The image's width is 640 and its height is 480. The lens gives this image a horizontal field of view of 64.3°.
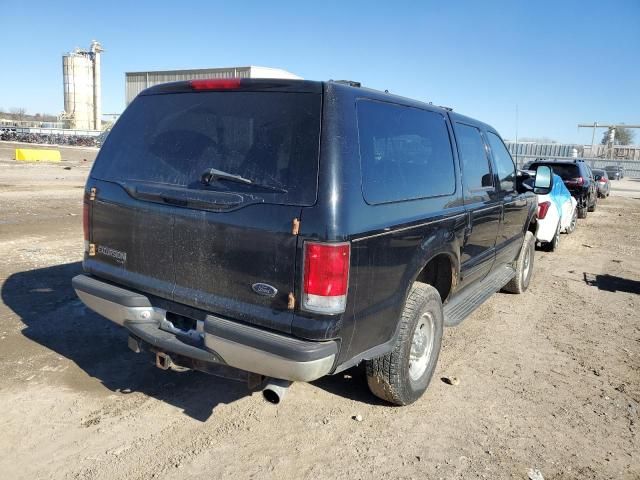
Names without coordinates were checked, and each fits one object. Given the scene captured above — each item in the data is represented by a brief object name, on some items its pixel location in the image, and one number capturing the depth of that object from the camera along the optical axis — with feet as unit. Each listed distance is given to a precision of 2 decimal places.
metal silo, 253.65
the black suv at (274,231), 8.39
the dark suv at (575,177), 45.62
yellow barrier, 88.32
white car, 27.45
